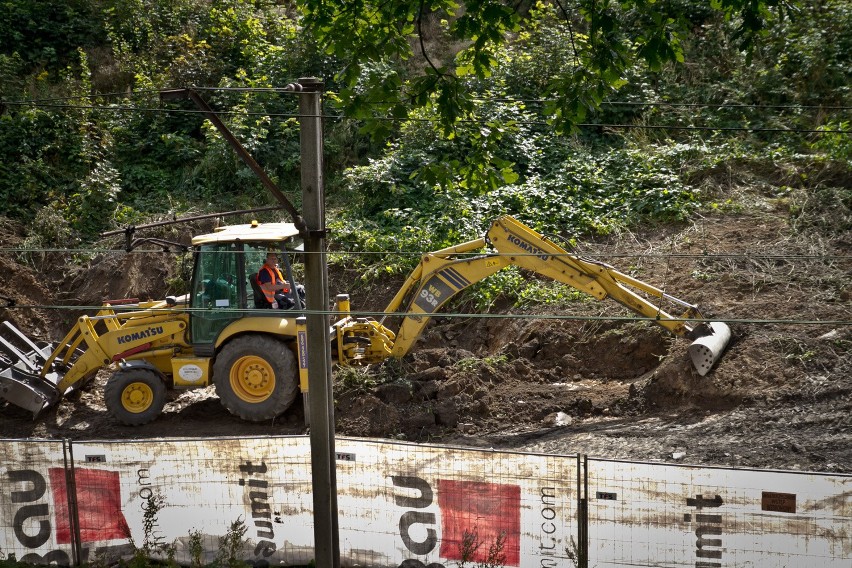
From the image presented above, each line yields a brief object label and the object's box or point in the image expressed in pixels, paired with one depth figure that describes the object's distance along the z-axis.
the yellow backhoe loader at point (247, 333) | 23.25
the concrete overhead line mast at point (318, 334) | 16.36
